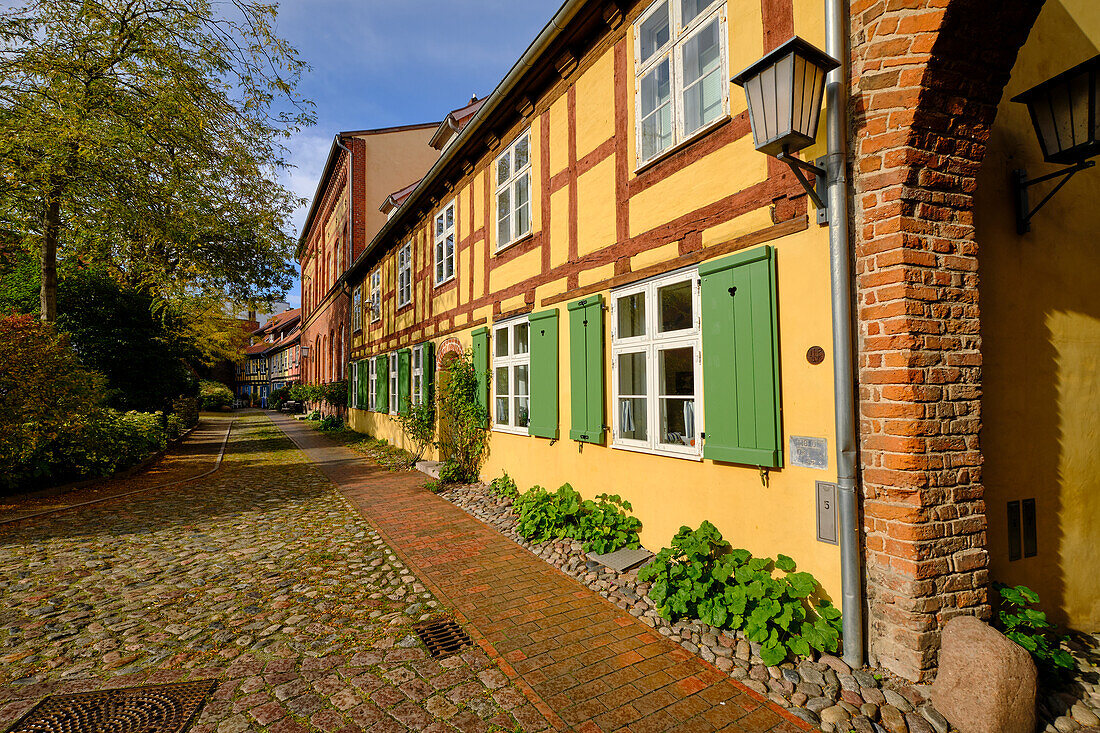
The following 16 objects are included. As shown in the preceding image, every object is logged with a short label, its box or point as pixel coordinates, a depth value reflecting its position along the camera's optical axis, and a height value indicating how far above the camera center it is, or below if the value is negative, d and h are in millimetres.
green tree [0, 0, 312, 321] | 8578 +4816
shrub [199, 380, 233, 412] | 34375 -550
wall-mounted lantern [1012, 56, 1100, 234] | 3281 +1690
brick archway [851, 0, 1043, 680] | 2922 +434
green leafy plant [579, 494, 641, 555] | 5188 -1494
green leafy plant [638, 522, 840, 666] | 3252 -1526
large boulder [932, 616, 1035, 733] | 2514 -1539
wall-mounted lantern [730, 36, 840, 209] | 3018 +1705
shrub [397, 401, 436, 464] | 10242 -778
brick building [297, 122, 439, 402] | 21172 +8272
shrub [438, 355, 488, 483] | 8859 -685
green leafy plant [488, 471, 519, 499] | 7504 -1550
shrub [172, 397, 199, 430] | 18805 -873
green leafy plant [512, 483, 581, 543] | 5805 -1544
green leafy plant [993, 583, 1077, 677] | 2961 -1520
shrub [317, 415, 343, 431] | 21094 -1556
